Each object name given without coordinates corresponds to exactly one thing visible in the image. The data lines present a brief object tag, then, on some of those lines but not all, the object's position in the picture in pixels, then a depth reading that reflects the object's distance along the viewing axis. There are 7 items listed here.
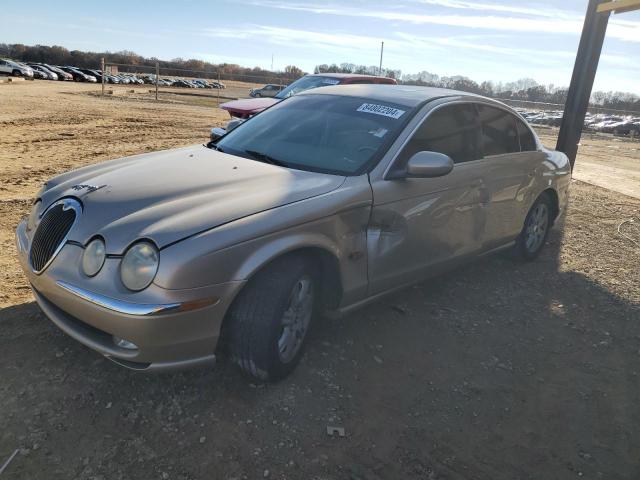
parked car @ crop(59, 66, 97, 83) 53.62
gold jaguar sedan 2.53
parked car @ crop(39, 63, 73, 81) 50.72
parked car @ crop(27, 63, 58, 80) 48.06
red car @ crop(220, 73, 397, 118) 9.56
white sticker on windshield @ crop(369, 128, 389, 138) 3.62
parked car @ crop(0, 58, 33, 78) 44.47
